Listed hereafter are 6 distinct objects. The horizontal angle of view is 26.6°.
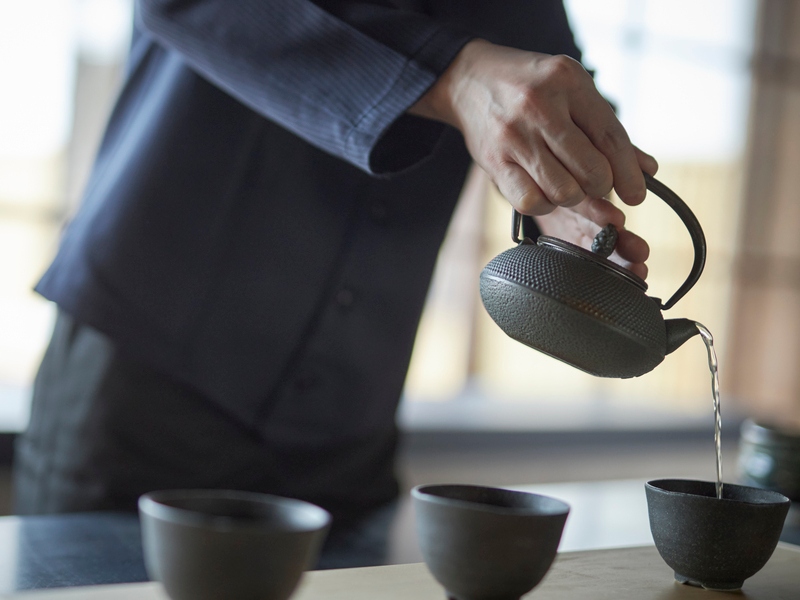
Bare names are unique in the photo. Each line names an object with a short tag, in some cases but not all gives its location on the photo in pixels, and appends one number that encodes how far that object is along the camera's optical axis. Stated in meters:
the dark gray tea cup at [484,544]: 0.97
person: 1.37
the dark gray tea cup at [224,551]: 0.90
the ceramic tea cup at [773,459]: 1.53
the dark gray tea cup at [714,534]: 1.08
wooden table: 1.00
